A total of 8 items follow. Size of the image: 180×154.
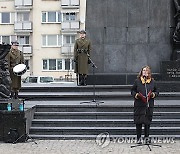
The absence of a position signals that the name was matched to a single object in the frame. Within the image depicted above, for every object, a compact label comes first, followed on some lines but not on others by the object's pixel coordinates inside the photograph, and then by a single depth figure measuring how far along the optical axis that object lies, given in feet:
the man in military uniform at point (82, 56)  58.54
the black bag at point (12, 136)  39.73
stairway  42.29
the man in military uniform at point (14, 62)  47.52
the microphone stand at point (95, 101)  48.02
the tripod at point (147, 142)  36.96
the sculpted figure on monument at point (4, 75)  43.37
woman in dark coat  36.94
